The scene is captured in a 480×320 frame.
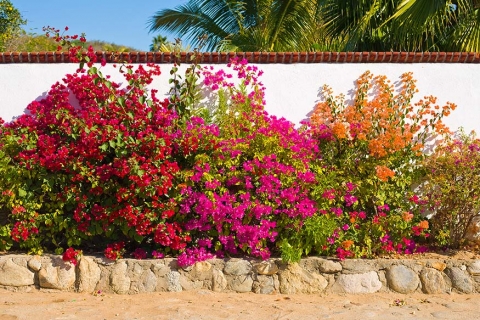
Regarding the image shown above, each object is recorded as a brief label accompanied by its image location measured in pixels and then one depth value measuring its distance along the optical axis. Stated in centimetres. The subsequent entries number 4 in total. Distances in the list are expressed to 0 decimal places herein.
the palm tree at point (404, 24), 969
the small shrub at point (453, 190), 675
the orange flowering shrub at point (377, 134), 696
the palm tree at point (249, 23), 1265
